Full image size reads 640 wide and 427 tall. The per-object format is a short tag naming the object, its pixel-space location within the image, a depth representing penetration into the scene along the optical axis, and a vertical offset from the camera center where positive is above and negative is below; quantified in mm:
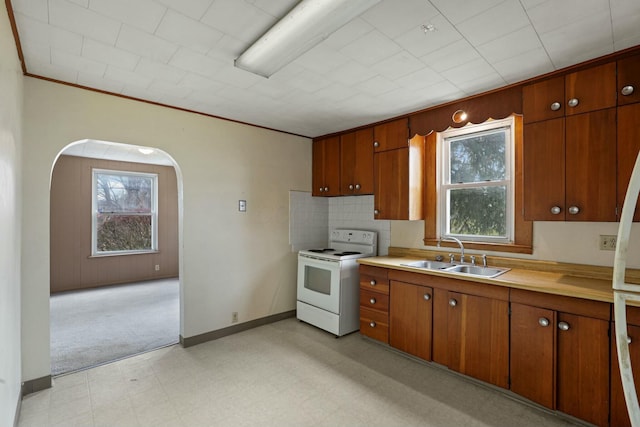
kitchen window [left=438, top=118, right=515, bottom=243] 2887 +315
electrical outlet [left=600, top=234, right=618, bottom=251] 2281 -202
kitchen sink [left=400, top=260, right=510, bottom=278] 2721 -492
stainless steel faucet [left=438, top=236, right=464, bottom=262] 2961 -278
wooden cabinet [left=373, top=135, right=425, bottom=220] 3271 +350
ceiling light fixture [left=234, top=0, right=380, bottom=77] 1476 +974
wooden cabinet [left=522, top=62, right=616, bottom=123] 2072 +848
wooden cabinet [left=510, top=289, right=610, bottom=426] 1892 -895
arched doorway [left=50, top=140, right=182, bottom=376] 3777 -654
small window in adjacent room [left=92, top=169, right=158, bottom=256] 5660 +45
